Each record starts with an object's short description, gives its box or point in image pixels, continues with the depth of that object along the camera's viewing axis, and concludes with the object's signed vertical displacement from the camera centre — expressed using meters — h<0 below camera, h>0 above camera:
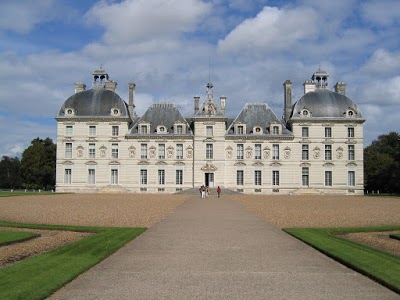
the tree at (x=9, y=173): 76.44 +1.08
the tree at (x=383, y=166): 52.74 +1.64
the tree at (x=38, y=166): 61.94 +1.74
